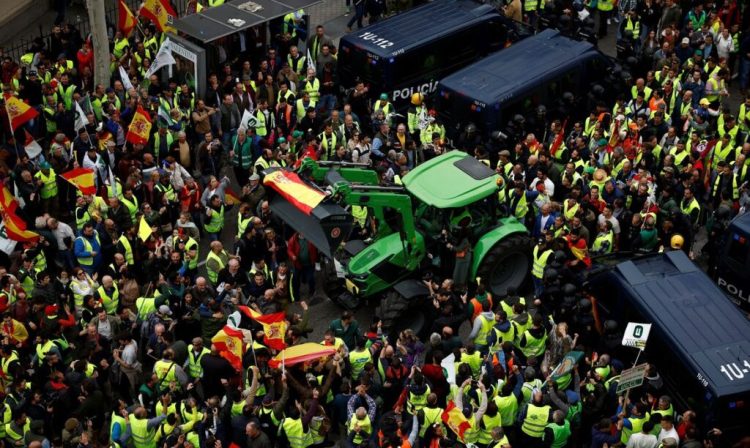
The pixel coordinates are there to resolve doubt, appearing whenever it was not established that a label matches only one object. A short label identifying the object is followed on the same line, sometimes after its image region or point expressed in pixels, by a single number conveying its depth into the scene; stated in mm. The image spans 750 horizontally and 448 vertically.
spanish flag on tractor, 17953
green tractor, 18500
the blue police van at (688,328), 16031
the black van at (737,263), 18734
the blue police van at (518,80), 23266
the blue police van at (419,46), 24781
